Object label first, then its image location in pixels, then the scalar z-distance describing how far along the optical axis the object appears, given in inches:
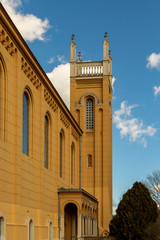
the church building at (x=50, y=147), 860.0
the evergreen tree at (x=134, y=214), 1370.6
